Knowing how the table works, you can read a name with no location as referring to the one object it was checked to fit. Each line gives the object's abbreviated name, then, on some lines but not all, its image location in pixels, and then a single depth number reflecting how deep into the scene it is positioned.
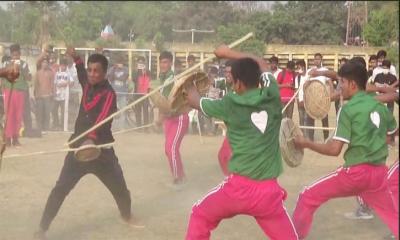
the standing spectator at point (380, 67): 12.80
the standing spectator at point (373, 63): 13.50
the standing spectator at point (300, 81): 12.28
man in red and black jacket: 6.01
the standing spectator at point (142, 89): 14.37
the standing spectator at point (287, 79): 12.37
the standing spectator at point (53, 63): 14.36
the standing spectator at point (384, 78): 12.18
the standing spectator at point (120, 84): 14.30
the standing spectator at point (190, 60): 12.09
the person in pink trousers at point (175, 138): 8.40
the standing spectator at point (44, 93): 13.66
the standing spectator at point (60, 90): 14.21
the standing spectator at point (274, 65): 12.93
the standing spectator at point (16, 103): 11.94
